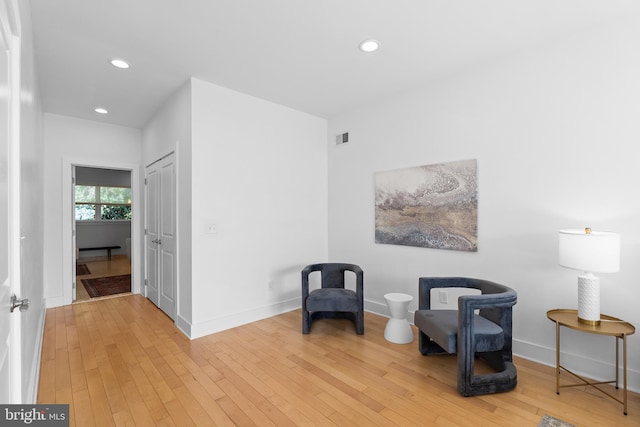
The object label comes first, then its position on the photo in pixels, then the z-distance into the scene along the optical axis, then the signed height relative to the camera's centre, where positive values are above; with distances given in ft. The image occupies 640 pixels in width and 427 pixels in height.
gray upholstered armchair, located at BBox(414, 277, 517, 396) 7.03 -3.11
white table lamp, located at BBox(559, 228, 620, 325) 6.60 -1.12
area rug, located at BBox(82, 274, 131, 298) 15.96 -4.39
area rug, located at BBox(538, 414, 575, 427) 6.00 -4.32
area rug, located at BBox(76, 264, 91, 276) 20.76 -4.40
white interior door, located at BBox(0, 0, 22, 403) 3.49 -0.05
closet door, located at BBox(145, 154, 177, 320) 11.83 -1.14
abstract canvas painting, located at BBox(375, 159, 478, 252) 9.92 +0.11
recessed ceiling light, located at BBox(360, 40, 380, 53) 8.38 +4.65
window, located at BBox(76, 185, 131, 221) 27.17 +0.58
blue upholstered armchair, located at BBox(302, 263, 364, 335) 10.48 -3.22
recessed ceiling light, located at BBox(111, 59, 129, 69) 9.29 +4.56
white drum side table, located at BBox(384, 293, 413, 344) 9.89 -3.81
